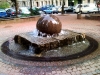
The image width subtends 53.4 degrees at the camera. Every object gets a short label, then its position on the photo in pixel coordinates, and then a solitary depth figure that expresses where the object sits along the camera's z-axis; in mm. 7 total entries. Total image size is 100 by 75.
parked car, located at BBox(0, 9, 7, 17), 13877
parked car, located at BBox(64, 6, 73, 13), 19844
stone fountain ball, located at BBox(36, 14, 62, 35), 5186
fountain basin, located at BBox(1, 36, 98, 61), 4305
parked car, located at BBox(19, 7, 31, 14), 15858
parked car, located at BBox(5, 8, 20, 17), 14439
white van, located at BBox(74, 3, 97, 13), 16971
